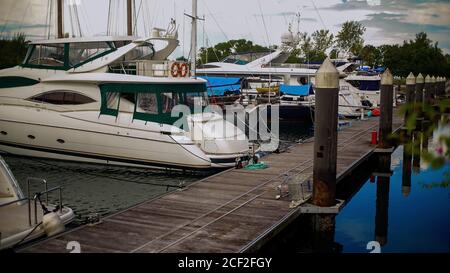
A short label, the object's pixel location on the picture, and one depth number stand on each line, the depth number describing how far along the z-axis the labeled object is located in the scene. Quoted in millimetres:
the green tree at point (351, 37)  64375
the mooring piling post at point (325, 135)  9359
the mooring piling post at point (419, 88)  29584
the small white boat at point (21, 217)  7109
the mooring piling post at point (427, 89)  34706
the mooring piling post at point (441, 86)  48338
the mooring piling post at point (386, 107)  18469
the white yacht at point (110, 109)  14617
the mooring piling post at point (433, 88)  37275
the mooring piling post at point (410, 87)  26575
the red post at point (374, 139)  18594
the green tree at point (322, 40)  67875
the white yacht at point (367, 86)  36719
